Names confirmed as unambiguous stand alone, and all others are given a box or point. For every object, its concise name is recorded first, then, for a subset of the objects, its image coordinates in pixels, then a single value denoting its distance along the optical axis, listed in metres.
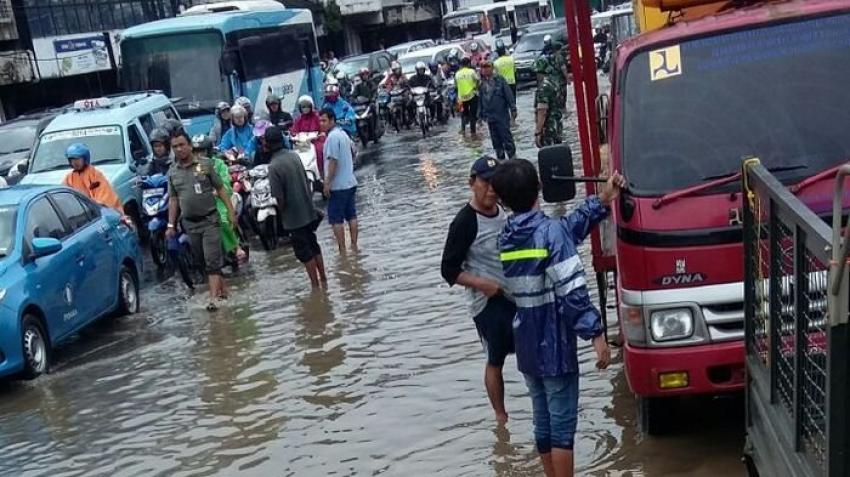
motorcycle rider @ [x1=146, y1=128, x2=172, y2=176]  14.41
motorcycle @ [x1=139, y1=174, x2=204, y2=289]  12.74
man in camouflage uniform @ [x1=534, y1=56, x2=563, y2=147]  14.17
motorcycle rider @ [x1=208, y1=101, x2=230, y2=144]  17.44
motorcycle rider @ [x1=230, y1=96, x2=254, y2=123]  16.83
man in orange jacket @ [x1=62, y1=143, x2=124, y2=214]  12.90
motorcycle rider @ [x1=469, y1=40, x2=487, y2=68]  30.11
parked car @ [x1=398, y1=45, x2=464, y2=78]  32.44
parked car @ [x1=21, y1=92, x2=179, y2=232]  15.05
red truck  5.43
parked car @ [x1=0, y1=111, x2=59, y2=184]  18.96
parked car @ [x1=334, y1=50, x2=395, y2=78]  32.31
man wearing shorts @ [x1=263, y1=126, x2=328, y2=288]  11.25
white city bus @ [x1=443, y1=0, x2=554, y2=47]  44.81
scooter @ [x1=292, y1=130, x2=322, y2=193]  16.89
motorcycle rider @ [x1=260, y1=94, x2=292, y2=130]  17.52
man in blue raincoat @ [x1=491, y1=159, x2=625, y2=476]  5.10
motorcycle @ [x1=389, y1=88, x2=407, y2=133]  27.17
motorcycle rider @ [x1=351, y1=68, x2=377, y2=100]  25.22
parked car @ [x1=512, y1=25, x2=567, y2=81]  35.81
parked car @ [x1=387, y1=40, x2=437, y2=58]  38.03
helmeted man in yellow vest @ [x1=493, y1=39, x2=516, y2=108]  25.91
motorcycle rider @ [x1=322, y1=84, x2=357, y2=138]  18.00
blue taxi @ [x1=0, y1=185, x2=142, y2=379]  9.36
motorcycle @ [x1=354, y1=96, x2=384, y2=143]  25.00
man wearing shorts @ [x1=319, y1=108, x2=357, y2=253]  12.52
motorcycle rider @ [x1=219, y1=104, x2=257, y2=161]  16.44
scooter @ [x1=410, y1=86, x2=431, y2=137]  26.80
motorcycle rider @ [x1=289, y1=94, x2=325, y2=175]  17.14
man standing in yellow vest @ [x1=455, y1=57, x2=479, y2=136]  23.86
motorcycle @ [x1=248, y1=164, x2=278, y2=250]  14.52
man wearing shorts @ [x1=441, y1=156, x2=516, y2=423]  6.33
